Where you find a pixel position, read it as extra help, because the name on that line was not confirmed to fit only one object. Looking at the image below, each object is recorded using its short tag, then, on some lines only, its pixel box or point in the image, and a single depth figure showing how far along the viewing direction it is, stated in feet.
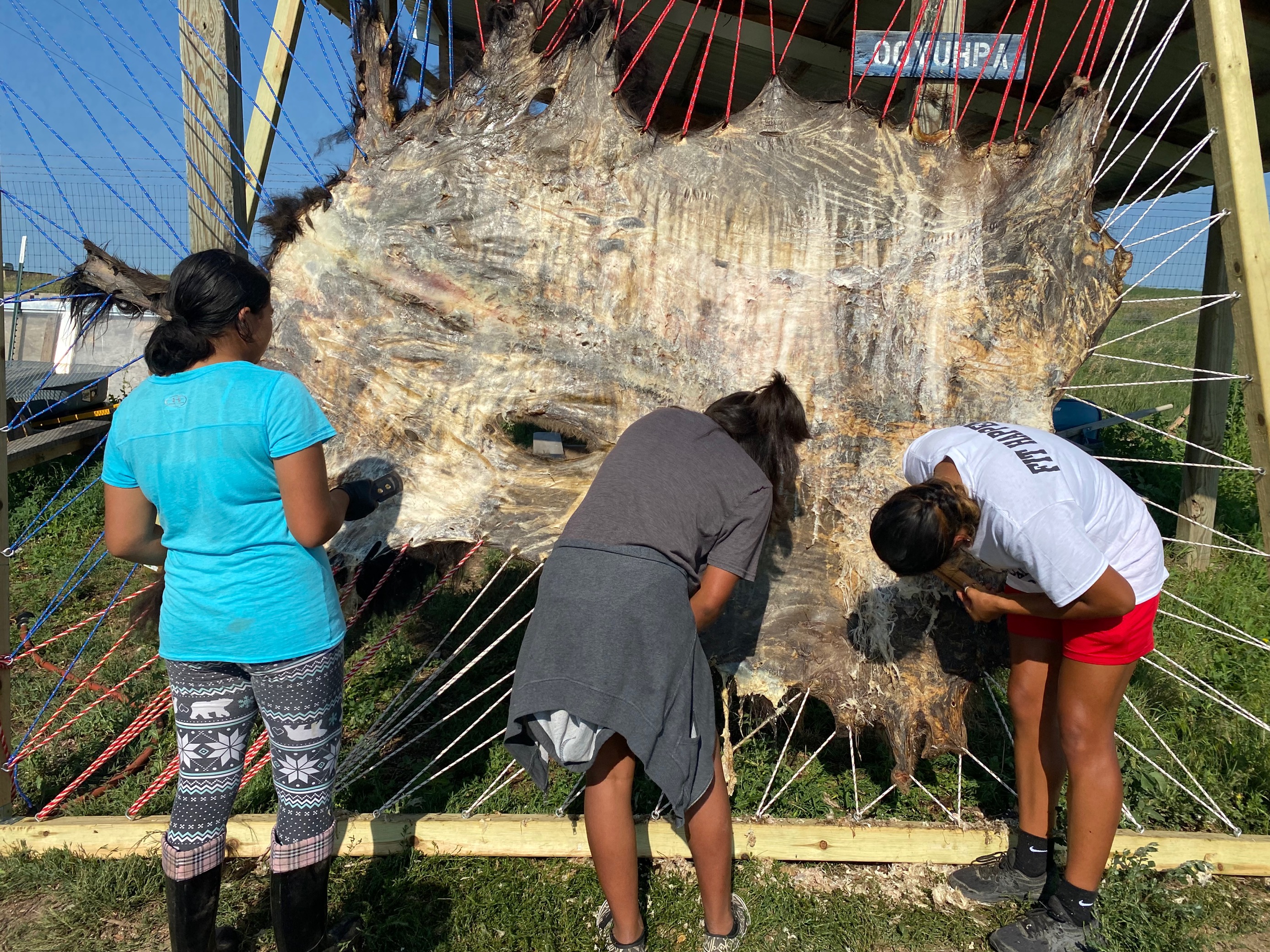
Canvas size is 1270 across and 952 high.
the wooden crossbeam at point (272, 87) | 11.75
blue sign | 8.52
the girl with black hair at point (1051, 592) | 6.35
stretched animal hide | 8.44
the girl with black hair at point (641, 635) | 6.23
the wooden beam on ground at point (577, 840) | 8.68
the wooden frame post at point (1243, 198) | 8.26
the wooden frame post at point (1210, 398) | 13.93
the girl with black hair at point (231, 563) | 5.82
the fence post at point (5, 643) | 8.95
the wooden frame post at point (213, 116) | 10.33
